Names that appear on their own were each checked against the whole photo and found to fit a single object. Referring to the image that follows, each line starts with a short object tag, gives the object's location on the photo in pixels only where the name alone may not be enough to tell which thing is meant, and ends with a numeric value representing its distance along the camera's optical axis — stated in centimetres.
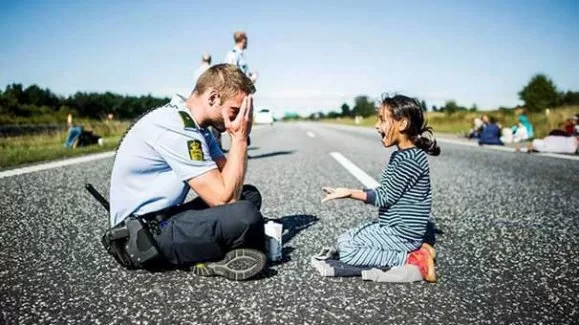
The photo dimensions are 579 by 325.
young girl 259
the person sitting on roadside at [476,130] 1852
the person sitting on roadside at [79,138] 1190
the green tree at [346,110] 15604
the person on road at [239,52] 748
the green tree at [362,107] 12338
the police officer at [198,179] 236
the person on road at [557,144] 1070
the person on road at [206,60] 768
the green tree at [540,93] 7481
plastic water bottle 269
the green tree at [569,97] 8196
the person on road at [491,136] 1438
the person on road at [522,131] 1636
